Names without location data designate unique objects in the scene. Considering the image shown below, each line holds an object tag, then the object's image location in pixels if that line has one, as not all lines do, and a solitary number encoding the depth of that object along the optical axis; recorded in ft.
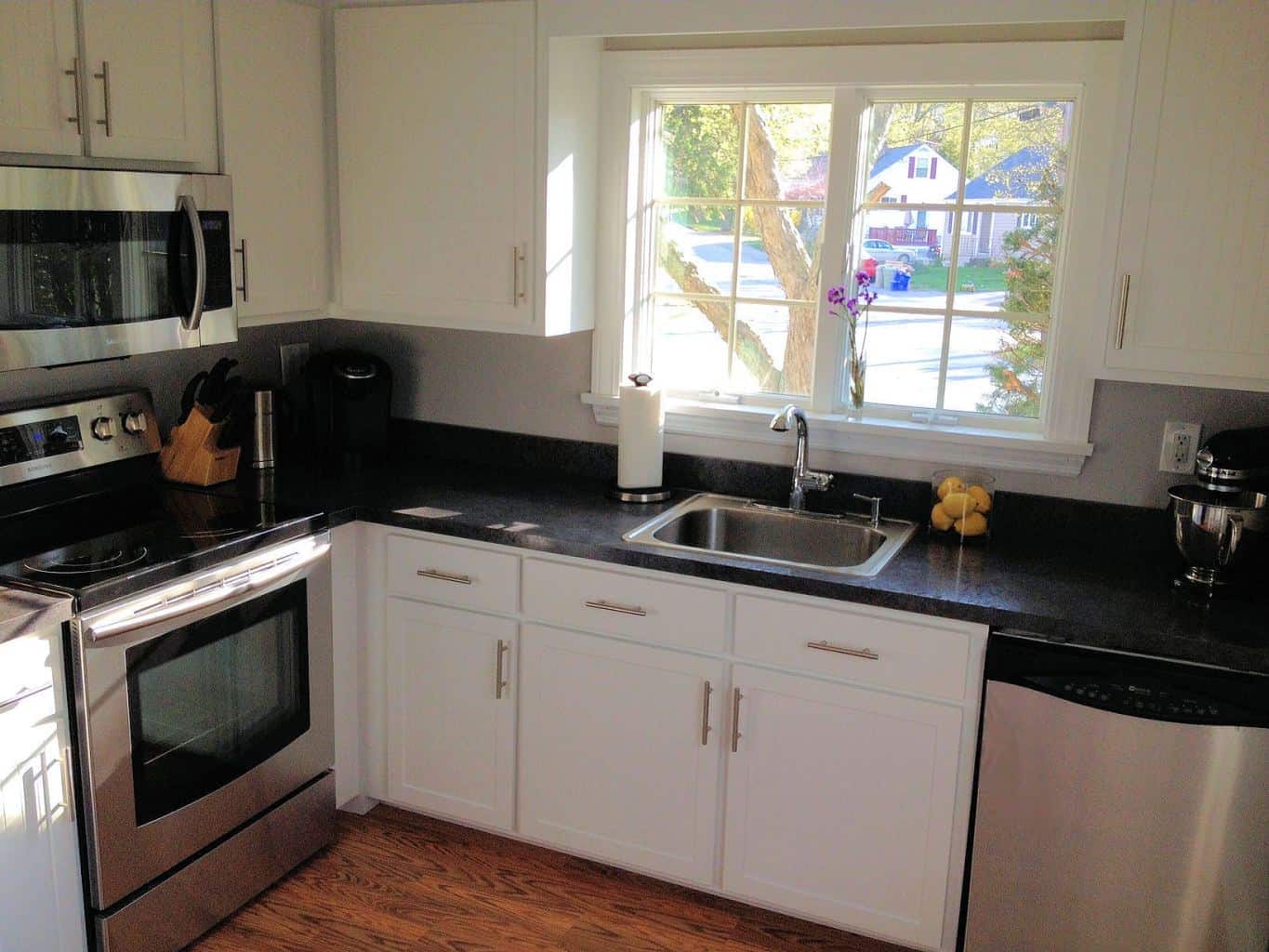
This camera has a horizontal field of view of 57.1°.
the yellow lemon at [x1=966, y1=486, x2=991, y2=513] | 8.72
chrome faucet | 9.27
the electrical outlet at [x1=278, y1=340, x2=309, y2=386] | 11.03
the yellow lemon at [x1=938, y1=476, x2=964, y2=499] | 8.79
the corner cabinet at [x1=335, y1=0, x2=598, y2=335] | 9.22
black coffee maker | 10.34
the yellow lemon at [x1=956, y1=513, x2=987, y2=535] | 8.73
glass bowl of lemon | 8.72
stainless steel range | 7.22
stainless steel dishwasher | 7.00
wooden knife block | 9.37
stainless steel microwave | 7.23
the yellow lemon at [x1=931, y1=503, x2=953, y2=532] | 8.80
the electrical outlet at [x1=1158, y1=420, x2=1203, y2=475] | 8.51
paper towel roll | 9.65
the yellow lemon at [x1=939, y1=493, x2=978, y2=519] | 8.70
